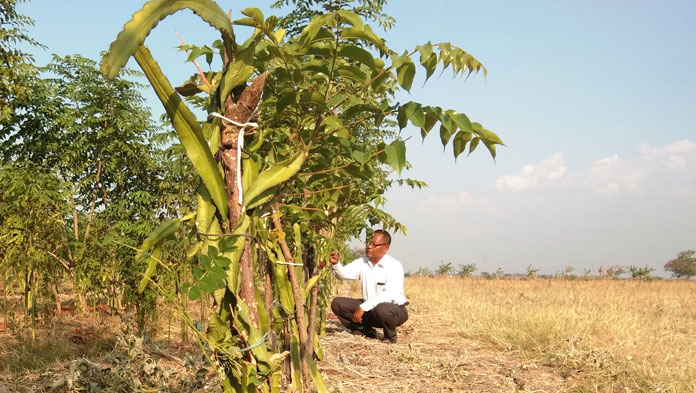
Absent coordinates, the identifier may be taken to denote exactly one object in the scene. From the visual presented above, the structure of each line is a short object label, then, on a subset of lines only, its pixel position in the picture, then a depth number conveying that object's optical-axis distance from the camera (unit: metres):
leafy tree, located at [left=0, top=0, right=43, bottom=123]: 6.24
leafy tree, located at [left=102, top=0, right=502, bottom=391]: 1.65
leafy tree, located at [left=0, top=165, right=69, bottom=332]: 5.45
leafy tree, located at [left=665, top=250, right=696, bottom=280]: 47.06
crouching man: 5.77
